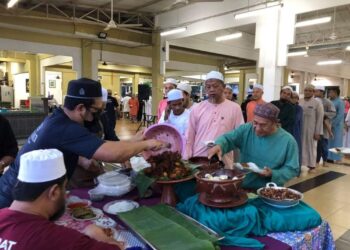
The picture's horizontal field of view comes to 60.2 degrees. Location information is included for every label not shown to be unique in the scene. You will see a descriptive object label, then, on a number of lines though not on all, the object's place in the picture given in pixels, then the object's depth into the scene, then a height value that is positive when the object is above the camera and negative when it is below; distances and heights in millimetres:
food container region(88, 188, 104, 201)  1721 -578
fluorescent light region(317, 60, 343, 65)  12728 +1642
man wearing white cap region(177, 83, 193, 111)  3266 +55
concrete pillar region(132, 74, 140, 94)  17047 +655
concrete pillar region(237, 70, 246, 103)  14995 +595
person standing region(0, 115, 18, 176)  2209 -394
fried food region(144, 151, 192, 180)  1580 -388
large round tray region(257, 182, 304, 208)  1489 -519
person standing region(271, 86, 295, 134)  4641 -247
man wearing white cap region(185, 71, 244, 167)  2566 -190
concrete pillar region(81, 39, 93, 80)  9234 +1117
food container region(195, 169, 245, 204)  1386 -431
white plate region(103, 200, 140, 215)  1527 -578
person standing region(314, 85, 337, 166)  5895 -354
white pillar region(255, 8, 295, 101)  6113 +1132
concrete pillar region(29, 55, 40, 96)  12601 +774
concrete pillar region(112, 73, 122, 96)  18234 +727
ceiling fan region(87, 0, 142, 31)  6043 +1387
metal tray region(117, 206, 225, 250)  1181 -567
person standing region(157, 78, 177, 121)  4035 +111
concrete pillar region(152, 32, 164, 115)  9414 +753
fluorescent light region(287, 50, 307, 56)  9740 +1491
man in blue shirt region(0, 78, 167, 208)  1384 -209
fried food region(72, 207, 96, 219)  1463 -588
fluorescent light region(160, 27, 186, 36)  7841 +1734
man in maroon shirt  827 -356
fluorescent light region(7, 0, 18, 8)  5916 +1770
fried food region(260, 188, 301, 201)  1549 -503
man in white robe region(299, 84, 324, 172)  5398 -472
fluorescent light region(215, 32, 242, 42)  8742 +1761
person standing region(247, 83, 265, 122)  4804 -14
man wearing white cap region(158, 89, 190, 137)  2930 -155
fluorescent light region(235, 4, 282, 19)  6043 +1706
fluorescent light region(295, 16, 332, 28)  6207 +1635
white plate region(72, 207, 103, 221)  1457 -597
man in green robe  1807 -337
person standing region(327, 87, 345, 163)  6070 -493
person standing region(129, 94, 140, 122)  14413 -594
